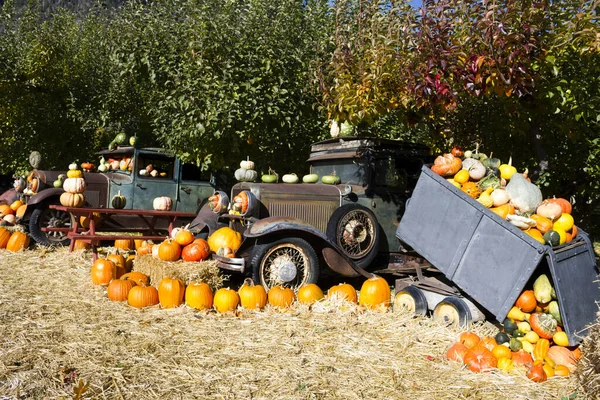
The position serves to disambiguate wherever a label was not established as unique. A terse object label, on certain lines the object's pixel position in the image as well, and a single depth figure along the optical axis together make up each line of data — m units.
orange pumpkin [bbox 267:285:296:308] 5.59
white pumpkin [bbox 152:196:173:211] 9.50
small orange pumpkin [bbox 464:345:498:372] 3.92
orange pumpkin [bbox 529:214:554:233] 4.59
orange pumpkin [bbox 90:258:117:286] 6.51
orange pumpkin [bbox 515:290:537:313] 4.31
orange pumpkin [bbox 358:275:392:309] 5.74
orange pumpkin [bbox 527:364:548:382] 3.74
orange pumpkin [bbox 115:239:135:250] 9.30
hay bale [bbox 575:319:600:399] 3.09
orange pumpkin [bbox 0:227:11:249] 9.09
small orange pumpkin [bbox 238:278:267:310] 5.54
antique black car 5.99
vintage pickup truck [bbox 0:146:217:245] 9.27
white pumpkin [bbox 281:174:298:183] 7.19
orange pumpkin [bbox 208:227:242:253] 6.39
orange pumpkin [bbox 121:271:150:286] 6.22
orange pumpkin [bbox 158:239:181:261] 6.25
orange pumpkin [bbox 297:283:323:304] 5.68
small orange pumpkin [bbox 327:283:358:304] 5.84
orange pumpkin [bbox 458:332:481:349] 4.28
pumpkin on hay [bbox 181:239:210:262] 6.26
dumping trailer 4.23
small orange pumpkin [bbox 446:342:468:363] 4.09
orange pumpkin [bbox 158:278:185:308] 5.60
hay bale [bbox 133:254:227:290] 5.82
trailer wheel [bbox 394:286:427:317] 5.38
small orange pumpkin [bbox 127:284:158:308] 5.59
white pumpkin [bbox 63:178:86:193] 8.55
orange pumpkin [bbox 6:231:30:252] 8.91
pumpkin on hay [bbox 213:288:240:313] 5.49
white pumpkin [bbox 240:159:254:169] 7.47
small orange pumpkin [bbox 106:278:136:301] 5.82
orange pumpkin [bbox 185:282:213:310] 5.56
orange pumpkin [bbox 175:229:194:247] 6.49
